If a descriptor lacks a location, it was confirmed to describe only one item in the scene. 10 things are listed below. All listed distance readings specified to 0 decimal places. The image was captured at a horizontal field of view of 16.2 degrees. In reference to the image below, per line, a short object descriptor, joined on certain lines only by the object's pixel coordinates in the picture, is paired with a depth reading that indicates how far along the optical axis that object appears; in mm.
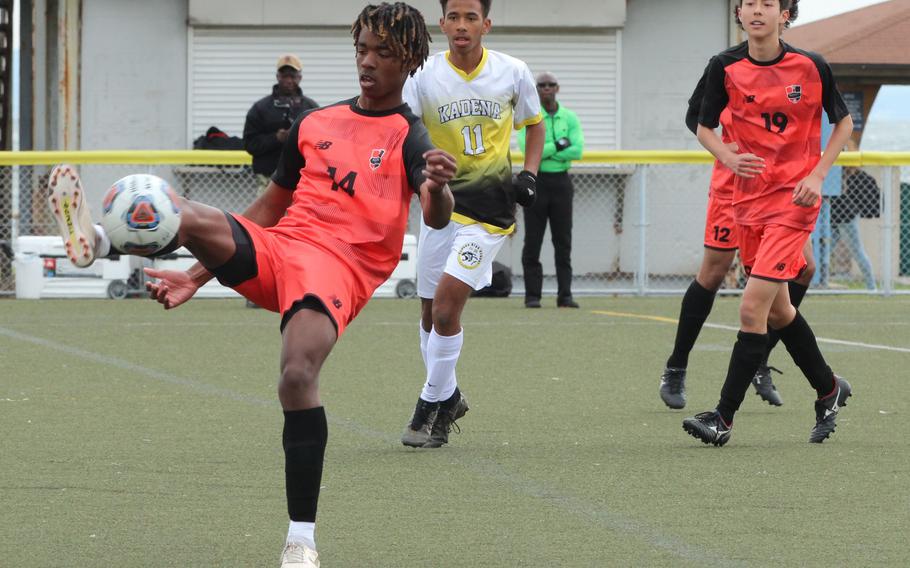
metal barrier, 34729
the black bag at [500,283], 33718
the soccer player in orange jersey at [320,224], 8489
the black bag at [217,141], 36574
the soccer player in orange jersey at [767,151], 13057
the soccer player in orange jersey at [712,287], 15475
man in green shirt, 30399
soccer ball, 7953
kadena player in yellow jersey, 13481
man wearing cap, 29149
